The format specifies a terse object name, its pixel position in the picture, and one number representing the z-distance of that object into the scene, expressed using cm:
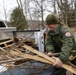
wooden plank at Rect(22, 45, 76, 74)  178
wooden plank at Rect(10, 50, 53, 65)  171
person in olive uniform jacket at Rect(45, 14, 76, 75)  187
